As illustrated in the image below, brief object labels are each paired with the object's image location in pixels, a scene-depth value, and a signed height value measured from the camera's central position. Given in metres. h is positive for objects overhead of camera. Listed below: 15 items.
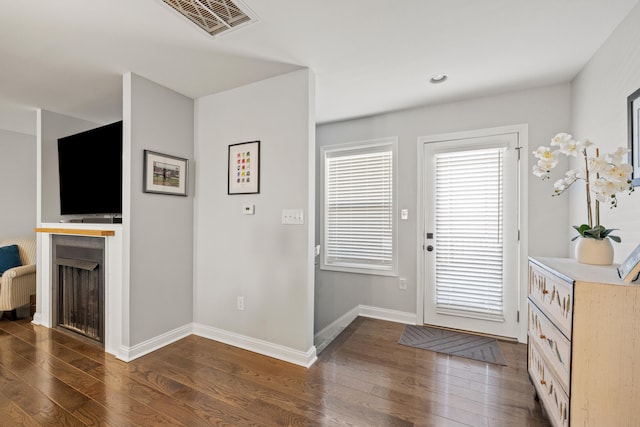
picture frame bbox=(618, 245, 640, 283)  1.10 -0.22
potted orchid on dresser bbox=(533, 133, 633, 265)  1.39 +0.17
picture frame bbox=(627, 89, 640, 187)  1.53 +0.46
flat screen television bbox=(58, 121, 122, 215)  2.57 +0.39
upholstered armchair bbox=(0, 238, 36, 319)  3.10 -0.86
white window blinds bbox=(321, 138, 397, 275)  3.30 +0.06
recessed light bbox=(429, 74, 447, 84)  2.40 +1.17
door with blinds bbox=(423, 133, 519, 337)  2.72 -0.22
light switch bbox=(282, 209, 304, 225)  2.33 -0.04
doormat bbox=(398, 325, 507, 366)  2.42 -1.23
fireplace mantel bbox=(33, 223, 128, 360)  2.37 -0.59
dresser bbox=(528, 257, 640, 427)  1.12 -0.57
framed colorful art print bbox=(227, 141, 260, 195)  2.53 +0.40
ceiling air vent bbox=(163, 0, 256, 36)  1.62 +1.20
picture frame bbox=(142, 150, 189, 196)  2.46 +0.35
